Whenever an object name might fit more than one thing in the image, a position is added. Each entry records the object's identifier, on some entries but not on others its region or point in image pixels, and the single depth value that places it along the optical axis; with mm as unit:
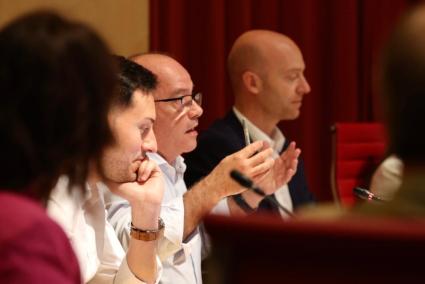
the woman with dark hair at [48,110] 2193
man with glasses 4516
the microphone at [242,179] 2608
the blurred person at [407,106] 1790
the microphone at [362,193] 4012
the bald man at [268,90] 6605
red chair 7879
